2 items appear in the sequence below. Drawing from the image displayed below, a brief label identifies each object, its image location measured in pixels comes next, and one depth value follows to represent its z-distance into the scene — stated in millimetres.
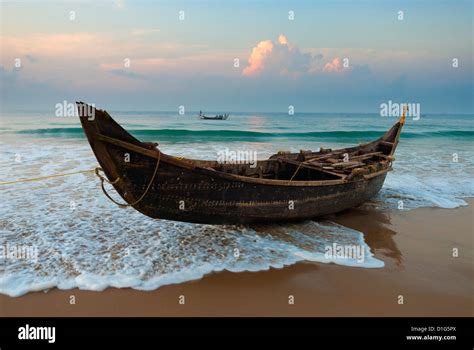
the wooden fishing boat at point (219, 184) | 4559
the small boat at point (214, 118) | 49094
